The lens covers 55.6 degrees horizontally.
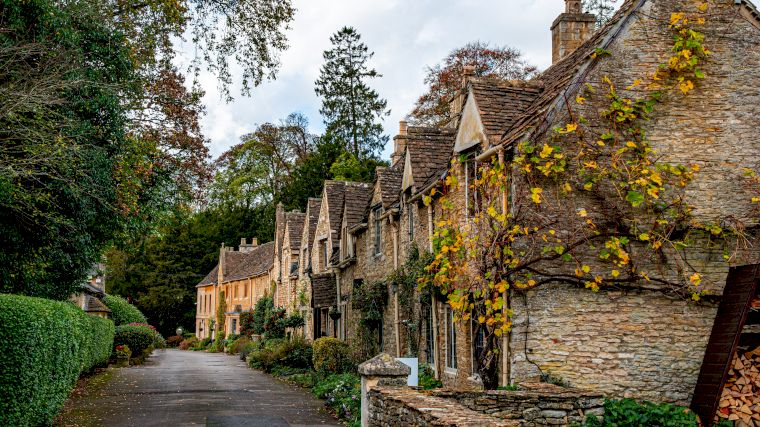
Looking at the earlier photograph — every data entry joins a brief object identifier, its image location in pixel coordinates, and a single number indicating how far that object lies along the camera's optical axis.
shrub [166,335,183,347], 74.25
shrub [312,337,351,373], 26.89
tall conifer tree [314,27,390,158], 56.38
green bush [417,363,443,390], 18.47
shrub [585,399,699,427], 12.79
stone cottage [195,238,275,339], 56.00
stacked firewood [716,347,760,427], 12.84
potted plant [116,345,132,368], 36.38
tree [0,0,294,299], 13.91
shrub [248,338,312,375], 31.97
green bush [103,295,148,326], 51.86
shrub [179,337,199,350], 70.00
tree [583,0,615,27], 32.87
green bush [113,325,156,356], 39.75
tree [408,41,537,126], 38.00
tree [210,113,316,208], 65.12
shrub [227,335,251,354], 49.87
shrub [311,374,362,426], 17.50
